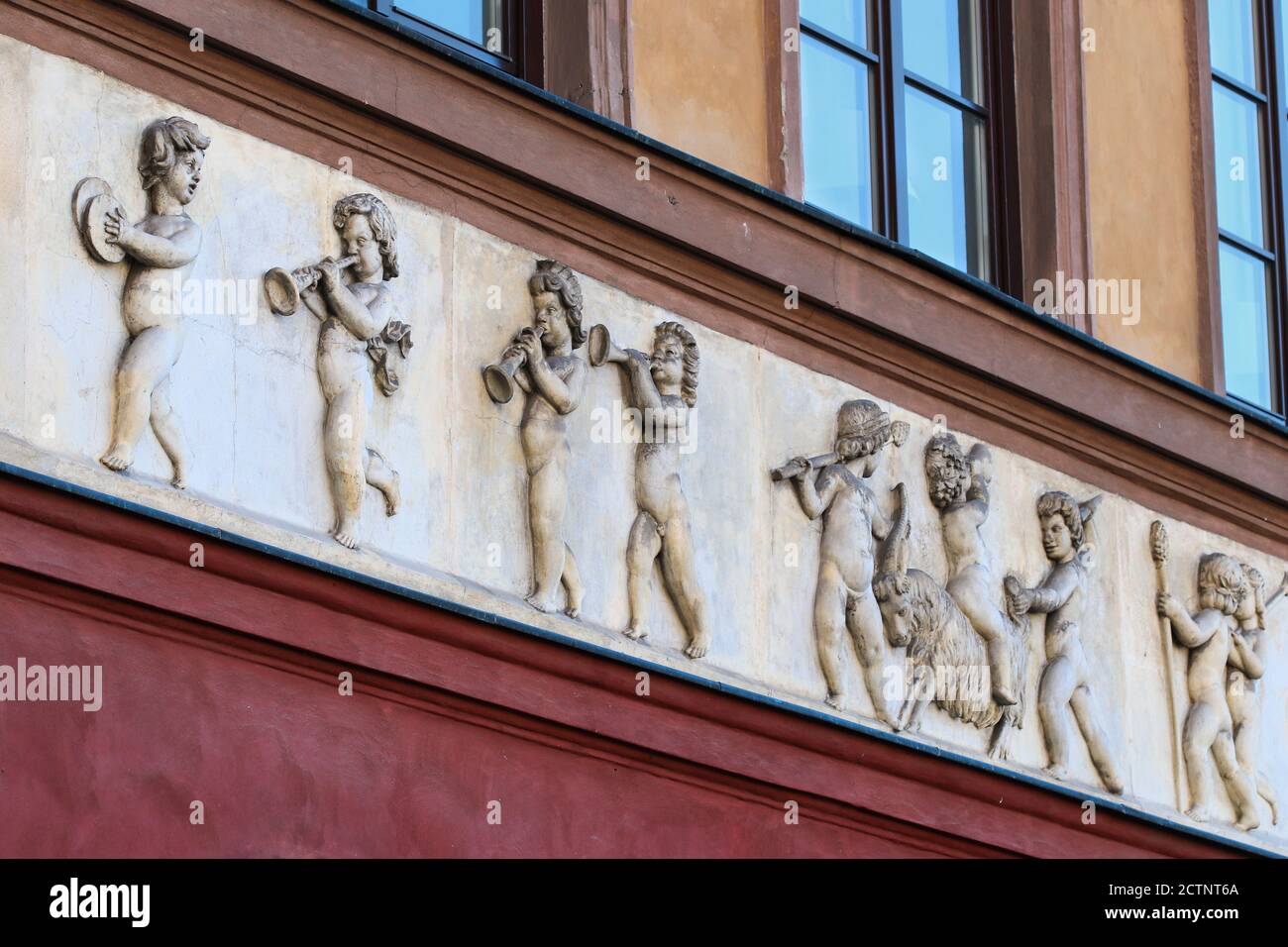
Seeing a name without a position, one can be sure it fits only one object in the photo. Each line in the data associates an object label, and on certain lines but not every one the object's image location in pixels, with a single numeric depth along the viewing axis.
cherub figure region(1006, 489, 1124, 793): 12.35
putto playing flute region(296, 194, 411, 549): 10.34
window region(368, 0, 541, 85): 11.52
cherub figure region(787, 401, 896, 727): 11.62
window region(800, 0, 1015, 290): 12.72
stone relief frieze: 10.23
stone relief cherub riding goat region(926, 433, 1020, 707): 12.18
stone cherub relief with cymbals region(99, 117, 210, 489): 9.85
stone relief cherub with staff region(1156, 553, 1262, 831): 12.90
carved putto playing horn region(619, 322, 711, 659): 11.12
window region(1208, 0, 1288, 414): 14.30
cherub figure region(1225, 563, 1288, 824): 13.09
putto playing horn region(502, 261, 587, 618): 10.82
